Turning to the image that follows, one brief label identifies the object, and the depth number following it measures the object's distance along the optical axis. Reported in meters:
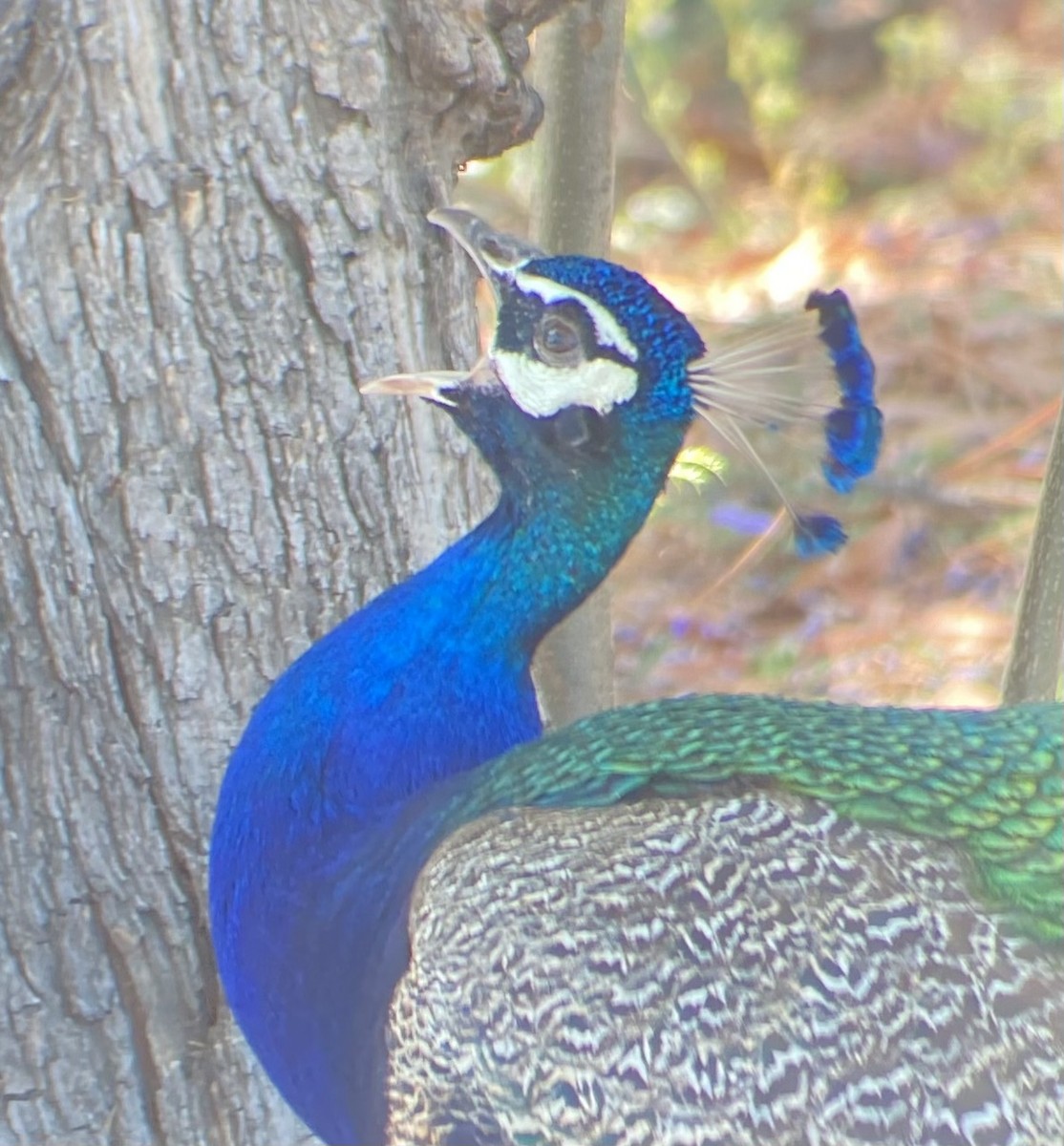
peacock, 5.85
